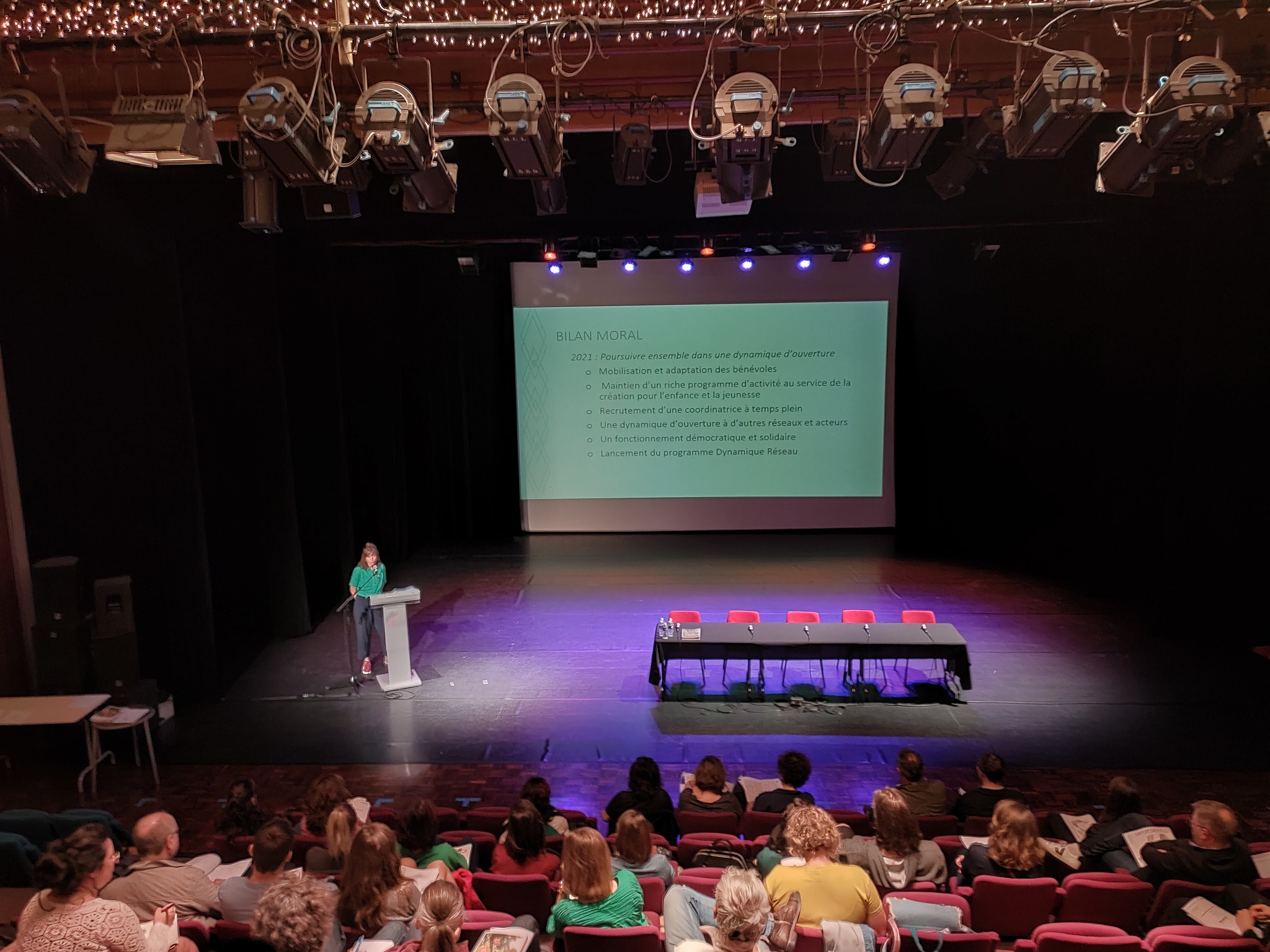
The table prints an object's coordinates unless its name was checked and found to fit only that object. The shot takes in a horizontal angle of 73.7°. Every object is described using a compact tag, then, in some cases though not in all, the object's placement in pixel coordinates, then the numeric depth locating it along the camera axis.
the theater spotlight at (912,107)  3.93
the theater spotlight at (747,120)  4.01
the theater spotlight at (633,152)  5.10
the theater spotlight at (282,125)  3.83
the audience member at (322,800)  4.05
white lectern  7.20
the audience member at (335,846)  3.58
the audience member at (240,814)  4.07
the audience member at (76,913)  2.76
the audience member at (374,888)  3.03
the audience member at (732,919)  2.61
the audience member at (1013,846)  3.52
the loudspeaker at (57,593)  6.02
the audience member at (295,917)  2.68
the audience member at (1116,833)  3.75
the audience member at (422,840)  3.47
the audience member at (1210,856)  3.42
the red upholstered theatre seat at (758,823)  4.23
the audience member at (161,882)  3.26
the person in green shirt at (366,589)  7.30
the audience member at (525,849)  3.53
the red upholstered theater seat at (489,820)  4.45
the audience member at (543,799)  4.06
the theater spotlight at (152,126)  4.11
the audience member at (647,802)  4.27
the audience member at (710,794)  4.45
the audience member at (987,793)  4.27
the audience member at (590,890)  3.07
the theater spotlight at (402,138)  4.00
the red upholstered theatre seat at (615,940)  2.96
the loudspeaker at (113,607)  6.20
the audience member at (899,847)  3.53
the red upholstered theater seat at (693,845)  3.88
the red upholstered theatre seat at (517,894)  3.35
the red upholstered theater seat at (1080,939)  2.90
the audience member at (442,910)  2.76
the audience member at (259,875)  3.22
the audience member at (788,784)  4.38
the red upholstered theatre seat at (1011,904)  3.31
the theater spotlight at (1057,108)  3.77
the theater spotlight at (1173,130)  3.76
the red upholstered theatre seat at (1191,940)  2.87
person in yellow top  3.04
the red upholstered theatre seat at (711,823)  4.32
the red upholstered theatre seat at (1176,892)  3.33
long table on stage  6.81
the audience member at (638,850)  3.42
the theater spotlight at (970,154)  4.61
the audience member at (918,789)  4.35
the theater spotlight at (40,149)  4.02
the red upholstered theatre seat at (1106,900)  3.32
